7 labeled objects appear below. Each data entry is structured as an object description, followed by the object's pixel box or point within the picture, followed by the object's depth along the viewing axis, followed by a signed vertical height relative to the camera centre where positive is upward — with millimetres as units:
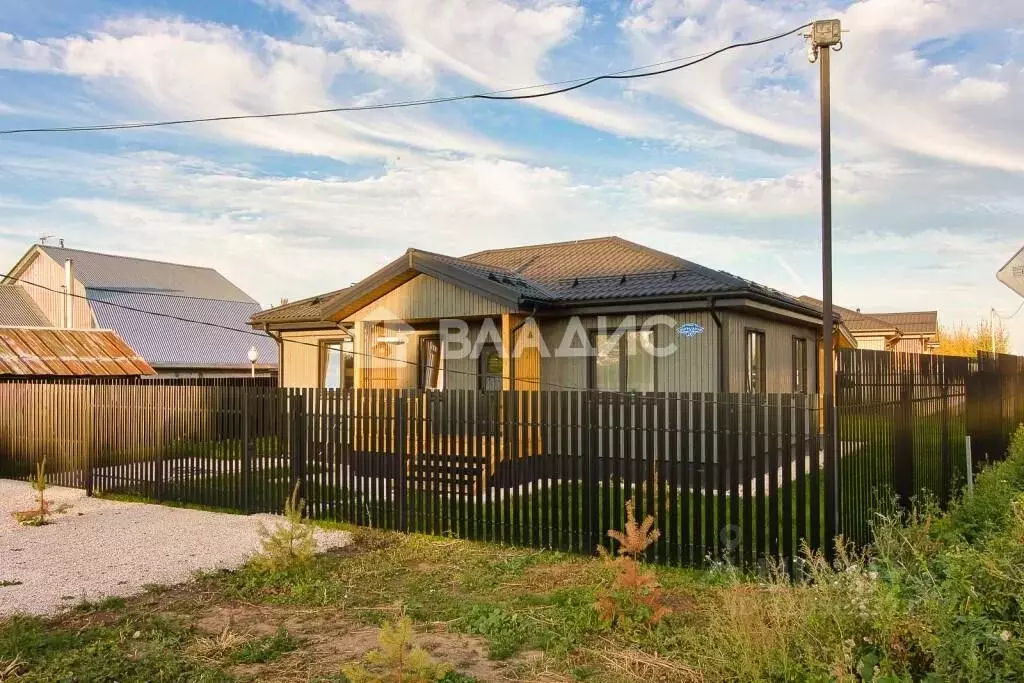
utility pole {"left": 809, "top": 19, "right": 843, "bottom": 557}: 7879 +2543
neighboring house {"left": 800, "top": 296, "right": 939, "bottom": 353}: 30902 +1502
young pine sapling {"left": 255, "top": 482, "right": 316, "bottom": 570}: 6676 -1654
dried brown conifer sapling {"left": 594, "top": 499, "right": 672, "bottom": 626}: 5055 -1617
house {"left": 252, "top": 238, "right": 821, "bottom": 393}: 12273 +741
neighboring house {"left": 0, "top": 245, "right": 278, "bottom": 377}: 31875 +2745
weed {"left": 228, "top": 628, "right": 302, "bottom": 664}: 4703 -1832
